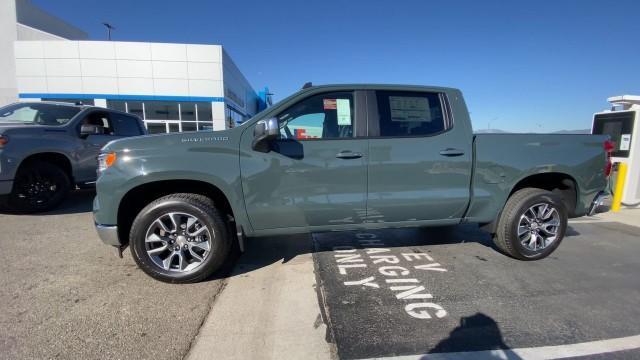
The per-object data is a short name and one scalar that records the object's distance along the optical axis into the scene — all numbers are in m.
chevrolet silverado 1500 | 2.92
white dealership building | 20.70
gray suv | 4.92
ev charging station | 6.50
